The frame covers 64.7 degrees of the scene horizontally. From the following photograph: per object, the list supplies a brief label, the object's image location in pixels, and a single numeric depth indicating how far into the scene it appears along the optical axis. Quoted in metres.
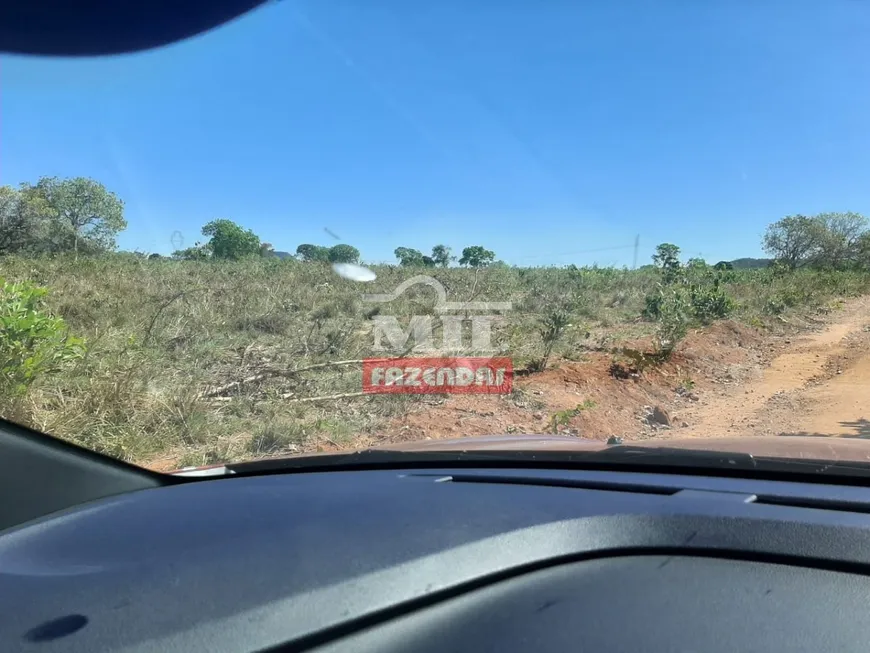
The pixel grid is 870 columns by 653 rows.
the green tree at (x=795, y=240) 27.22
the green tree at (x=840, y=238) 28.23
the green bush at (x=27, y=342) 5.80
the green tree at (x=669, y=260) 20.08
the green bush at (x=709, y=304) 15.56
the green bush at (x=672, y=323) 11.50
